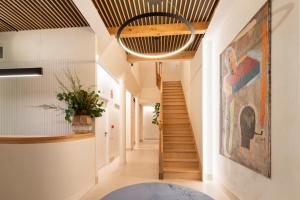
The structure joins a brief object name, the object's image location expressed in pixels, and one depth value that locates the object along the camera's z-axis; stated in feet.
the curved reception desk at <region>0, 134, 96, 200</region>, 9.16
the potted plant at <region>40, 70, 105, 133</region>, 12.48
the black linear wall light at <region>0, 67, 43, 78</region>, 12.69
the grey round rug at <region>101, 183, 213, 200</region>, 5.49
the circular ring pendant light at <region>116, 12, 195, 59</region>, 7.35
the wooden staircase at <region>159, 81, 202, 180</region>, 16.25
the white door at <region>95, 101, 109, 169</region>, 15.74
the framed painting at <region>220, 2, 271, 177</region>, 7.87
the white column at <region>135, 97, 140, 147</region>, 37.29
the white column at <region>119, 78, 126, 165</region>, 22.25
